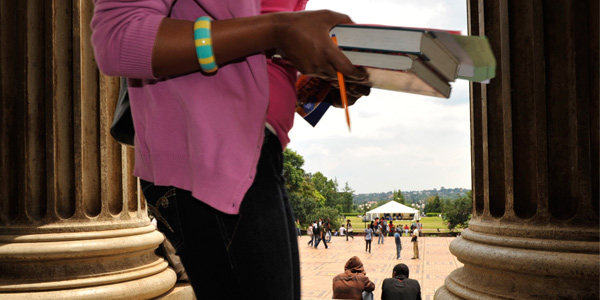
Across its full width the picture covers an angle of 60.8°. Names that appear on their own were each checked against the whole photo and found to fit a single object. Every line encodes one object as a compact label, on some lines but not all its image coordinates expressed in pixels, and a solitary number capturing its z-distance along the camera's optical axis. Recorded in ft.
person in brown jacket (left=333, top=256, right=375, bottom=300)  23.31
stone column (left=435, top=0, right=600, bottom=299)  8.60
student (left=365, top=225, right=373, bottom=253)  85.71
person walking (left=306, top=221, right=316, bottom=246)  102.17
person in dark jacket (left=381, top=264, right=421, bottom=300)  20.84
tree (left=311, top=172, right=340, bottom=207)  253.65
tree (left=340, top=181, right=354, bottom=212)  334.56
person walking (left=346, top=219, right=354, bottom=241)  132.32
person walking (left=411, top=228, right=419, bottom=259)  76.65
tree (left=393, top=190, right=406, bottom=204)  360.28
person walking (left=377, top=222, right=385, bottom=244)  104.58
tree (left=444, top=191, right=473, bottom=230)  179.69
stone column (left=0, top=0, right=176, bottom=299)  11.23
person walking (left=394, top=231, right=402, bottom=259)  76.43
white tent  130.34
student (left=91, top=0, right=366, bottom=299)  2.84
